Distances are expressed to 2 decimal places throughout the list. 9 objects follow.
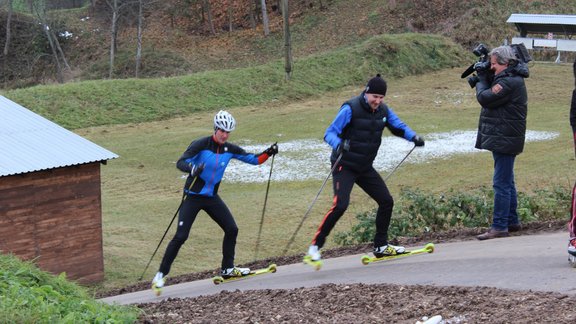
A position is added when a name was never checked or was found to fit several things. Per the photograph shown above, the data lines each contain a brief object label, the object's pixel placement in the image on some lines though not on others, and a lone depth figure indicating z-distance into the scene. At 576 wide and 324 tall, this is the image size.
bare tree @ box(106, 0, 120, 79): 51.04
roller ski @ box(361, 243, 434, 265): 10.56
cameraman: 10.35
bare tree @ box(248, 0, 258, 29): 56.69
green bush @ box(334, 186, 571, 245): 12.66
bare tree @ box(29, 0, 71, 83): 52.66
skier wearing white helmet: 10.45
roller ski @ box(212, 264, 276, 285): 11.16
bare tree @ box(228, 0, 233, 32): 56.62
